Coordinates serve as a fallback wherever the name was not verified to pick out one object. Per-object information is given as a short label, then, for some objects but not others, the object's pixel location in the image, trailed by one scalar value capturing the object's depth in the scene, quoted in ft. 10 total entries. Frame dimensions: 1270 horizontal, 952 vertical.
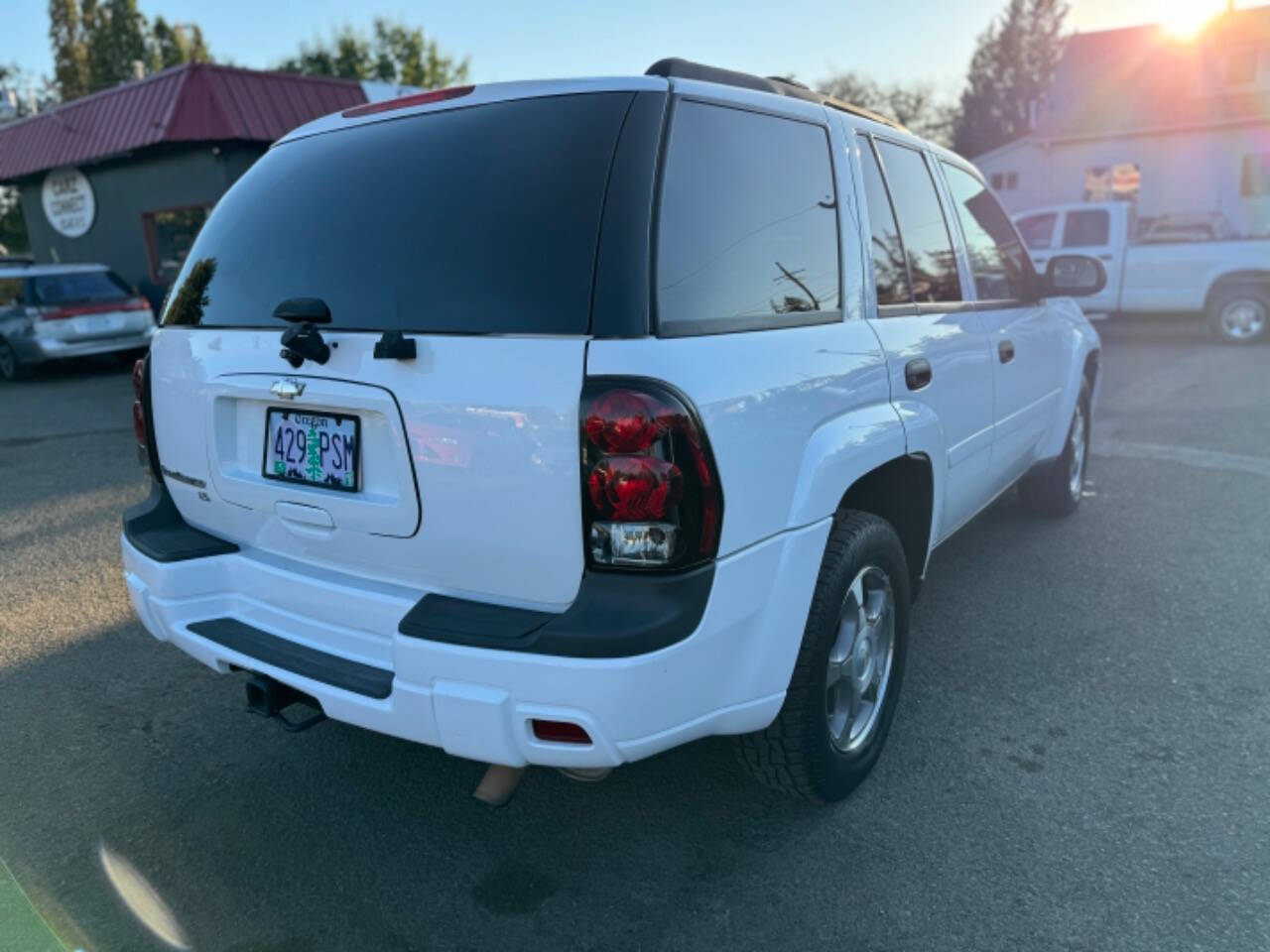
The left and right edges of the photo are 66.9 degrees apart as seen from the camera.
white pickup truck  41.96
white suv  6.56
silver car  39.11
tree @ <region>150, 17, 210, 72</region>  124.67
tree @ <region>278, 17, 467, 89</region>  125.08
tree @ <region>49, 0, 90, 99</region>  117.39
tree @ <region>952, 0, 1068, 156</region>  182.50
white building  77.15
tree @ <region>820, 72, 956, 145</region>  158.10
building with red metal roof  47.21
